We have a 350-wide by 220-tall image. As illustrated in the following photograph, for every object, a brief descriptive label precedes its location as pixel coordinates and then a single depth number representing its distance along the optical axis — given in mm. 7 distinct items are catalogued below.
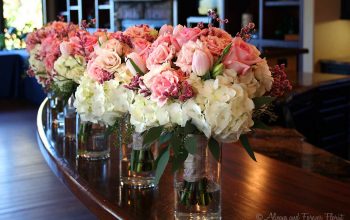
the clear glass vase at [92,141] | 1896
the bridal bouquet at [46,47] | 2213
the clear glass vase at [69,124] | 2195
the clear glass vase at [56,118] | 2372
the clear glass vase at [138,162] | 1545
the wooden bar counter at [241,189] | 1368
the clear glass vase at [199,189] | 1269
